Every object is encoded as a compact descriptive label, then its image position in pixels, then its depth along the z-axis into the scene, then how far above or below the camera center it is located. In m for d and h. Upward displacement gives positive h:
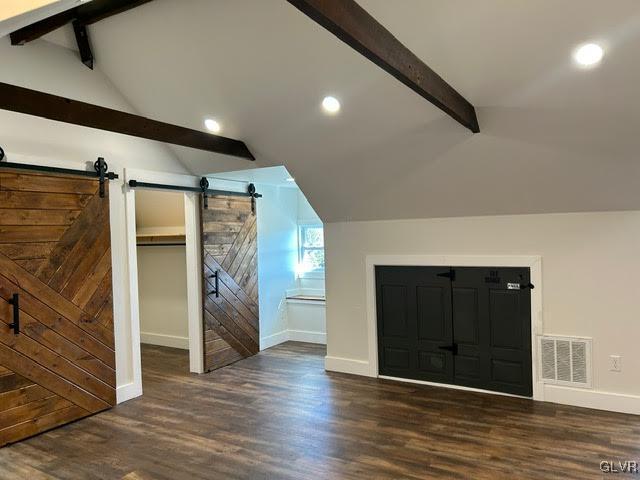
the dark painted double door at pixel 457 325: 4.39 -0.97
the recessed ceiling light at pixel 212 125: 4.54 +1.06
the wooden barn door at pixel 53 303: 3.65 -0.54
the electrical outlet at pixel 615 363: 3.96 -1.16
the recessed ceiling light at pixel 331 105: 3.78 +1.03
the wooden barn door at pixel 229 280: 5.43 -0.56
